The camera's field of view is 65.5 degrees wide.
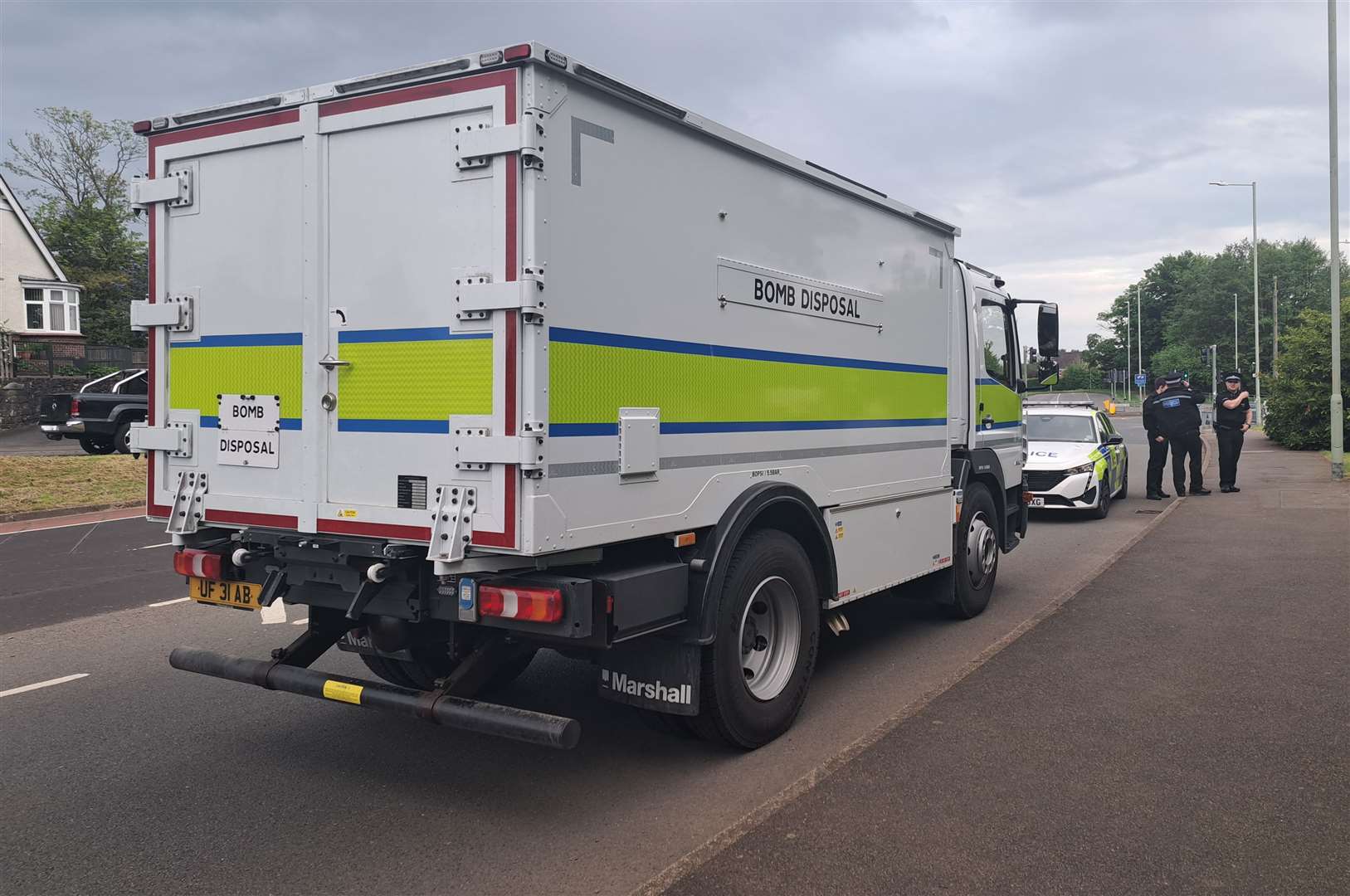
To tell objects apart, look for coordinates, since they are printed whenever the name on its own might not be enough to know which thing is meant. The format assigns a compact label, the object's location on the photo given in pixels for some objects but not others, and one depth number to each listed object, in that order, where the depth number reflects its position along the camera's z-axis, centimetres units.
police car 1387
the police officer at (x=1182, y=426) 1594
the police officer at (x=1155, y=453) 1614
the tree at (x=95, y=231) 4769
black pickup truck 2144
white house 3950
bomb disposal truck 395
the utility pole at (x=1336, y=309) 1808
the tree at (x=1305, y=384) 2381
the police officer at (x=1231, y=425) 1636
